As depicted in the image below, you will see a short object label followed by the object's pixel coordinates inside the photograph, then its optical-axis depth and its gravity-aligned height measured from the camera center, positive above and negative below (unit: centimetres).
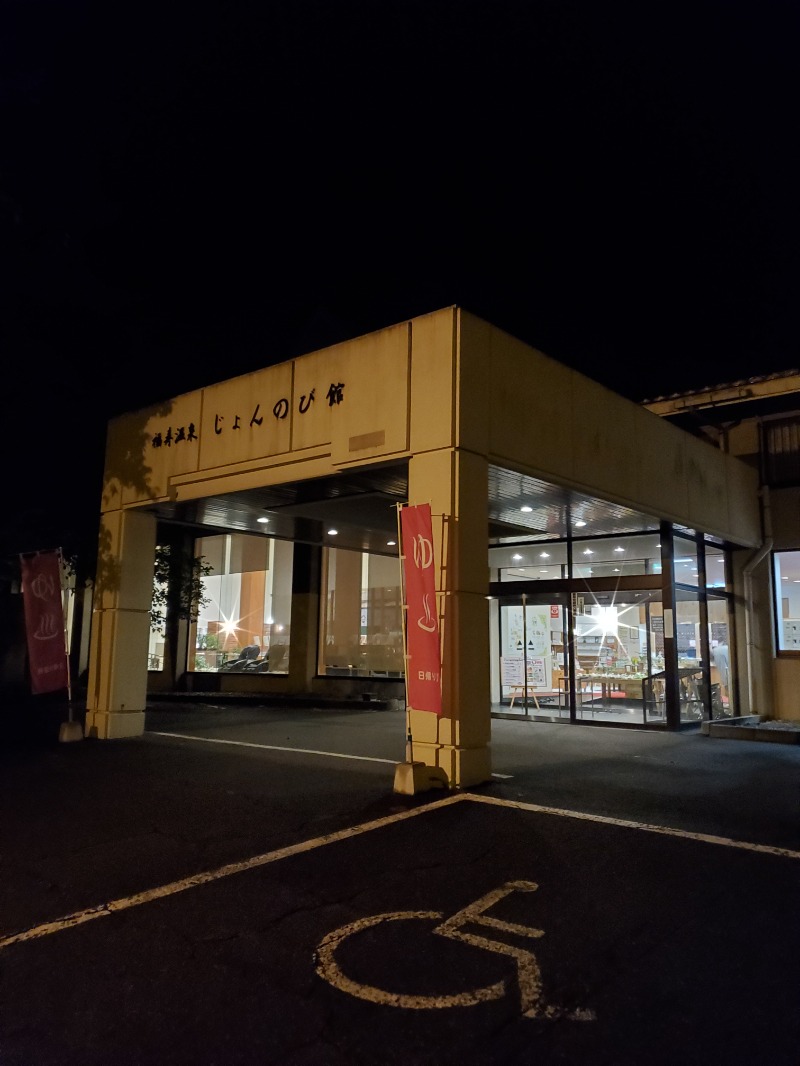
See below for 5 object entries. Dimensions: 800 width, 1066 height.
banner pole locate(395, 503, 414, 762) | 743 -24
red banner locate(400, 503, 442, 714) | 724 +28
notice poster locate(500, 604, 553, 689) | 1378 +1
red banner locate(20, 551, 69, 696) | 1063 +27
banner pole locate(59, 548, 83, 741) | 1102 -142
